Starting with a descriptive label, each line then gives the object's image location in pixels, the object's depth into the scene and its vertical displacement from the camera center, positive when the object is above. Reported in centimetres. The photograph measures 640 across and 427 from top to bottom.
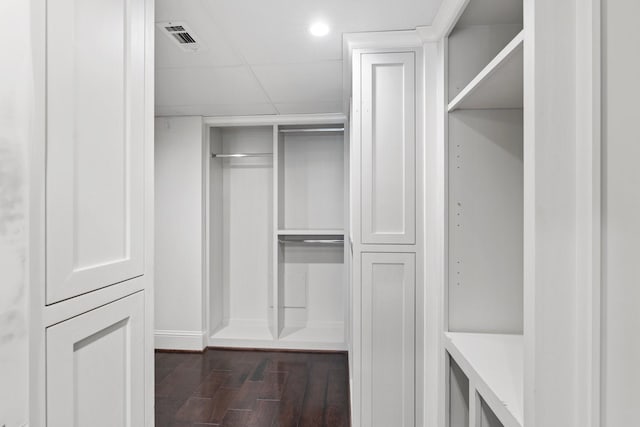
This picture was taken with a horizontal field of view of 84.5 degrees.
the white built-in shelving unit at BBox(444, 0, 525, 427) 164 +5
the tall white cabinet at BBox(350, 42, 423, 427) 190 -8
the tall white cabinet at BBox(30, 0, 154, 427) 73 +0
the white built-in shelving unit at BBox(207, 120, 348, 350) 376 -22
